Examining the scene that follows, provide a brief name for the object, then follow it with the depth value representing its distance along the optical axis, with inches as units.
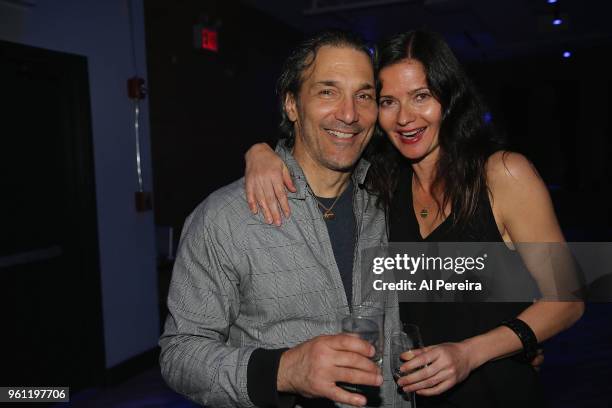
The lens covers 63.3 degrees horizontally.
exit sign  217.5
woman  62.2
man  48.2
